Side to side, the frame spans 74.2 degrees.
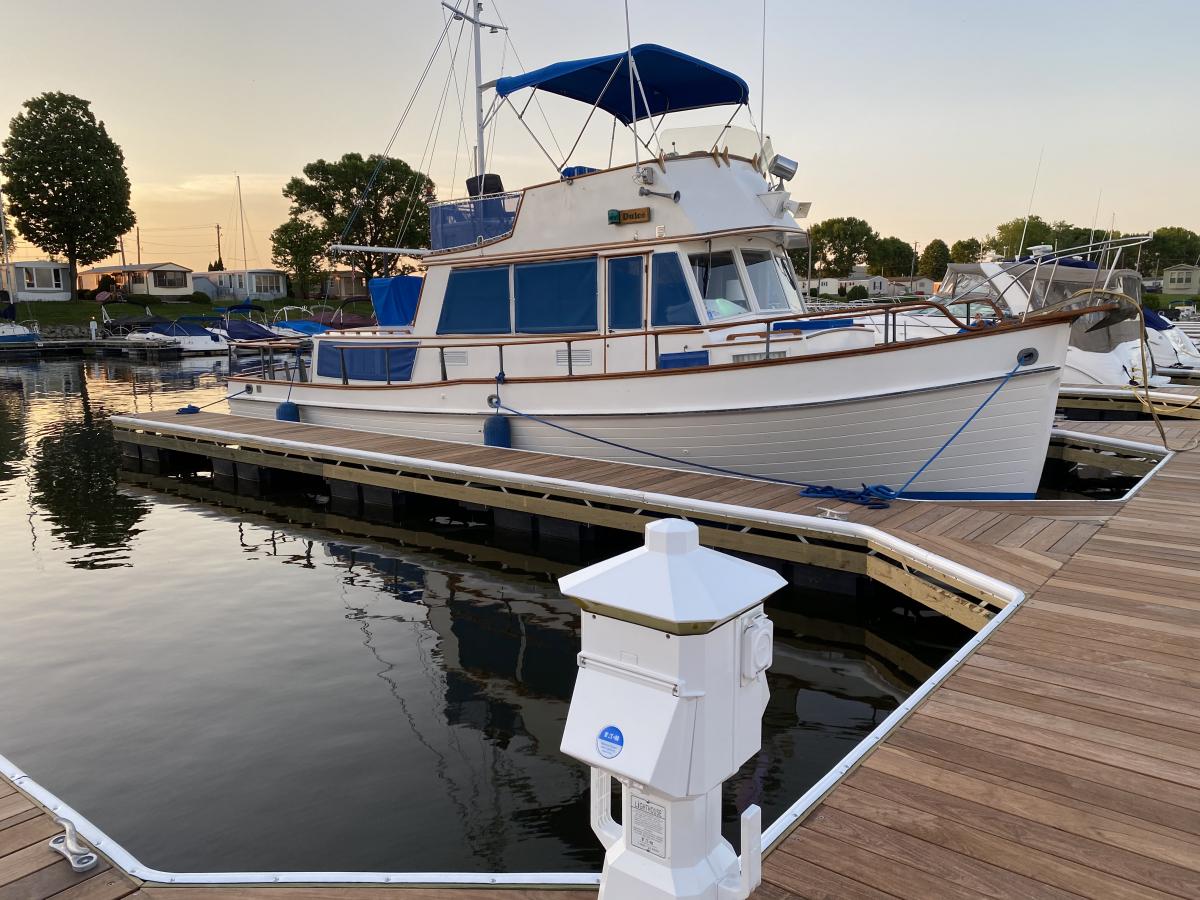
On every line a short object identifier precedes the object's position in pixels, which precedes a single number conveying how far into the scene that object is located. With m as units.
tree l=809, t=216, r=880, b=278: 91.19
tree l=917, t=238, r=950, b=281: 86.79
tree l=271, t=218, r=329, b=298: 57.53
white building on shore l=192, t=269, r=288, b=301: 66.56
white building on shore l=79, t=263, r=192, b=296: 60.56
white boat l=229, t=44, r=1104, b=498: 7.27
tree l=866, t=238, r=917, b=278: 91.19
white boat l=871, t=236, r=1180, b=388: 12.28
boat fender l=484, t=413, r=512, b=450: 10.13
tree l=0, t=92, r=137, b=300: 48.50
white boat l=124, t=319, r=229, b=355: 38.66
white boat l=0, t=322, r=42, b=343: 39.81
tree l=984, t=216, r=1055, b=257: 77.69
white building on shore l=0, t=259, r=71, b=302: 53.91
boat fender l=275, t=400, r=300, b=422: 13.16
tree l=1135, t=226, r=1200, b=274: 87.62
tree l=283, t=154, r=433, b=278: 59.09
